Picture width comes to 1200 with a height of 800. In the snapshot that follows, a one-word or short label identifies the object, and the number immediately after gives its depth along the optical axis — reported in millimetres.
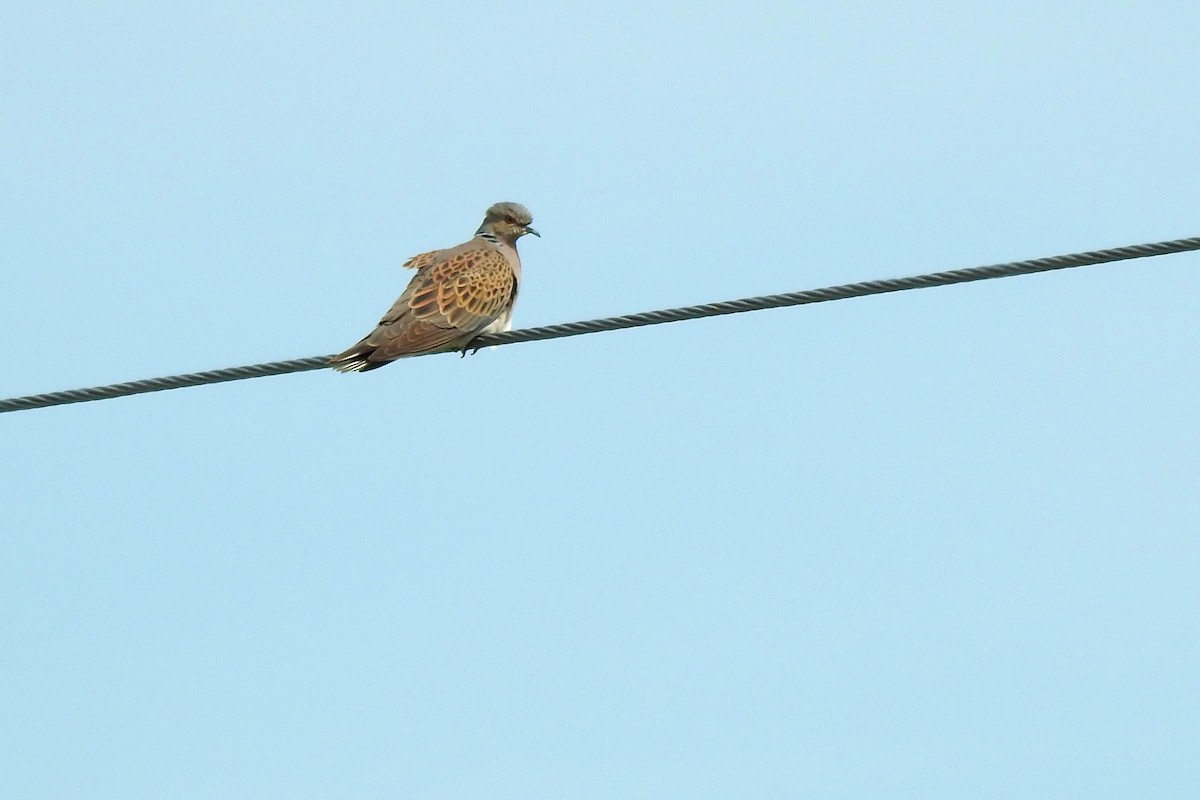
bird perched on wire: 21484
